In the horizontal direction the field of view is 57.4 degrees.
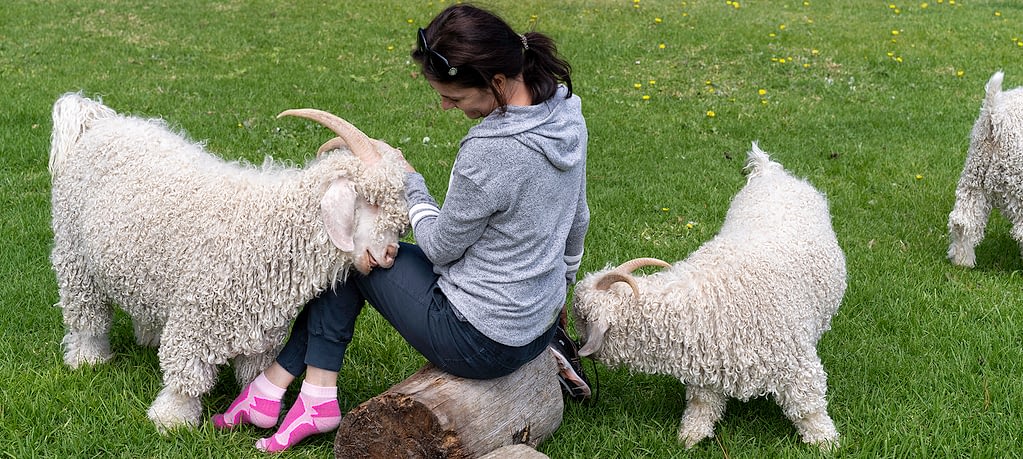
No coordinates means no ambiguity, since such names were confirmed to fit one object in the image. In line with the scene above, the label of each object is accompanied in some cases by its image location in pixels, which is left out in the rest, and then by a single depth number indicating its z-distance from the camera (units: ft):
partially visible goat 17.38
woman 10.26
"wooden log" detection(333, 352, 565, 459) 10.91
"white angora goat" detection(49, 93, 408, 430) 11.37
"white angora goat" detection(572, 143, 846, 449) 11.96
